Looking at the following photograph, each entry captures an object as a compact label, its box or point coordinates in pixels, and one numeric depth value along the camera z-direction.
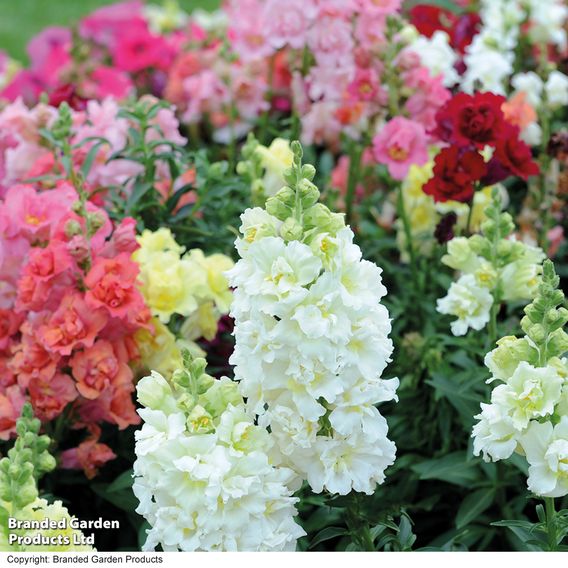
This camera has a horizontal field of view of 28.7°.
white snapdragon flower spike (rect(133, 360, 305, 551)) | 1.83
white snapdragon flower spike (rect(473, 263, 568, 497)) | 1.88
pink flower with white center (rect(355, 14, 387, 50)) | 3.46
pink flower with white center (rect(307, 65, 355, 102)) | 3.48
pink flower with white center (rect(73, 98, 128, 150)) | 3.29
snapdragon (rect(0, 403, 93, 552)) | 1.83
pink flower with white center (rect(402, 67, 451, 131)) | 3.41
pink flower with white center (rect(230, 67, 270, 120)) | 4.21
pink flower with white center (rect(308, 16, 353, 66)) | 3.44
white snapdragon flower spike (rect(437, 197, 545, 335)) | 2.53
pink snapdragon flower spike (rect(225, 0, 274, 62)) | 4.00
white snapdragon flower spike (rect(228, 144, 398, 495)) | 1.84
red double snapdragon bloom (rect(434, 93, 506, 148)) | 2.89
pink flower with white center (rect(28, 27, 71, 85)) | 5.27
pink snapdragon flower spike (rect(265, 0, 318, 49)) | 3.43
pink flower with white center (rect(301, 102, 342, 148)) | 3.82
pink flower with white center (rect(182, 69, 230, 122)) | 4.48
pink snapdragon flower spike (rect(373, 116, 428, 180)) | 3.29
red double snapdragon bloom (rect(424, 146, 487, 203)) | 2.89
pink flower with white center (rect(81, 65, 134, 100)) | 4.81
